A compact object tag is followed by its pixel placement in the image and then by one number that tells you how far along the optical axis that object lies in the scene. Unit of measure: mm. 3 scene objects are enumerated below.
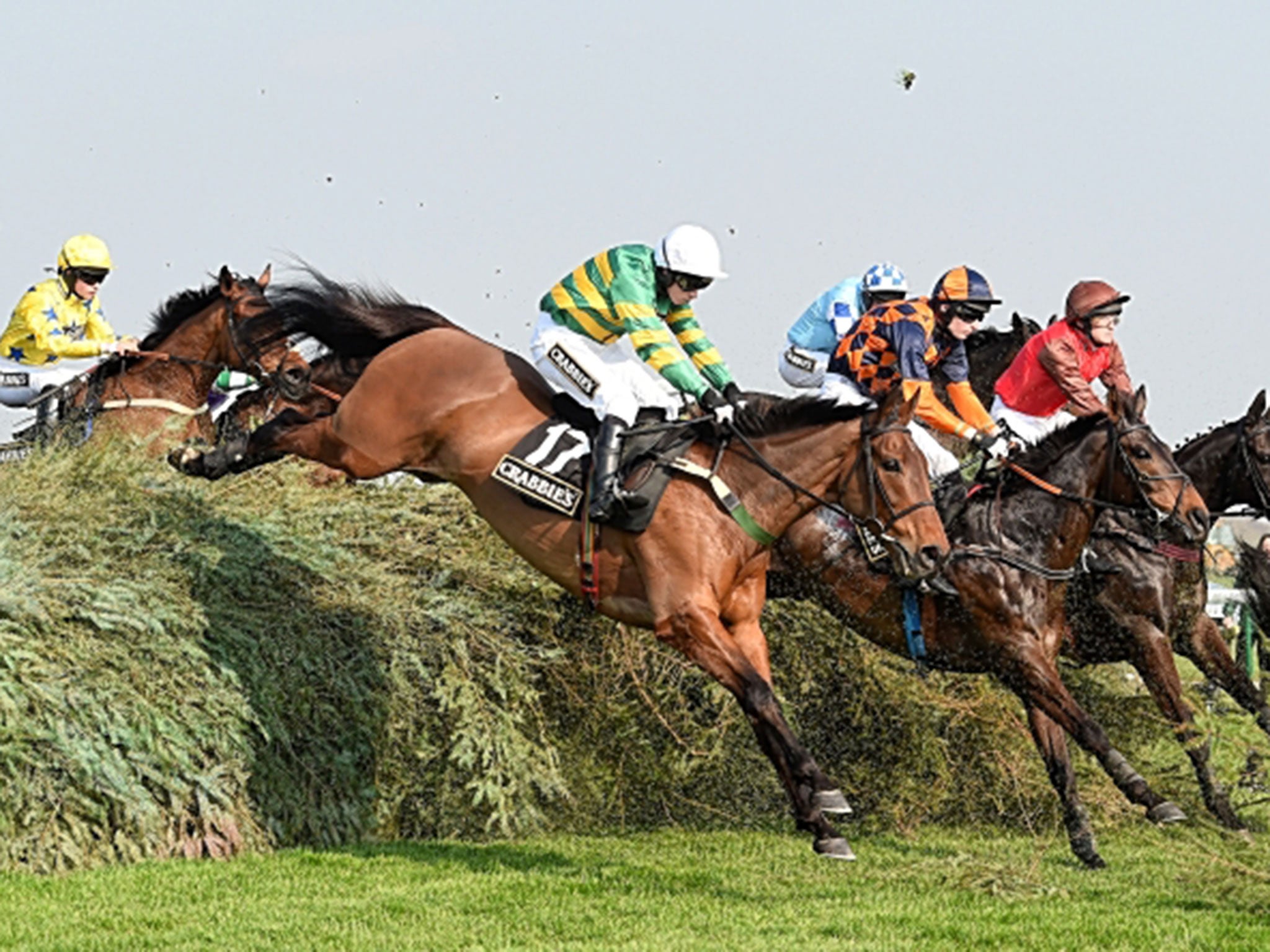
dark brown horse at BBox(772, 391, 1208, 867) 16594
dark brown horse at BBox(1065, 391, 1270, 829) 18094
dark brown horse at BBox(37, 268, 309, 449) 21047
